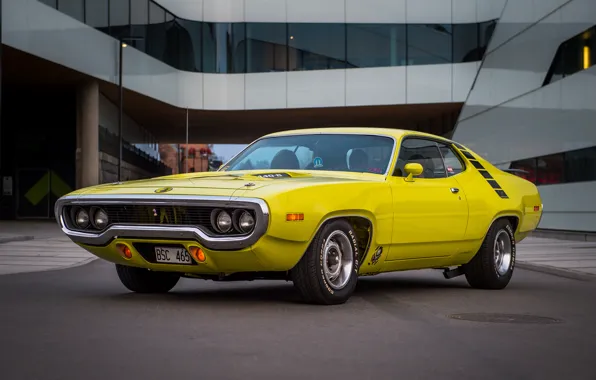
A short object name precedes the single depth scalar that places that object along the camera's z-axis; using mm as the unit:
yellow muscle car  7812
